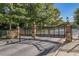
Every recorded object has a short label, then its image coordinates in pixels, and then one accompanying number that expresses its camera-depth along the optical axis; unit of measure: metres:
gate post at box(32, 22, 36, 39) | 4.10
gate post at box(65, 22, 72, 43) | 3.65
